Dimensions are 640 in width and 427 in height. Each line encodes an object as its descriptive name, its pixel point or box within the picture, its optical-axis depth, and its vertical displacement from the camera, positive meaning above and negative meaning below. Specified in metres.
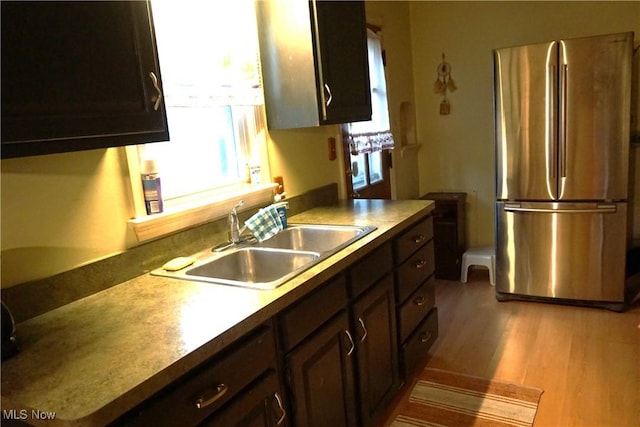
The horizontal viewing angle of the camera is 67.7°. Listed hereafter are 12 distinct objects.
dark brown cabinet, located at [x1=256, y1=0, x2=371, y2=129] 2.12 +0.36
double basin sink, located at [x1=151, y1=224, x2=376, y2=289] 1.69 -0.44
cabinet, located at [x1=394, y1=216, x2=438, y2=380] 2.20 -0.80
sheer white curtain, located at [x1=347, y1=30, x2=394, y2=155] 3.13 +0.07
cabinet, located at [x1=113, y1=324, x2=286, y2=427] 1.03 -0.58
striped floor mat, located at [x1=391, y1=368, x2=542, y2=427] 2.14 -1.30
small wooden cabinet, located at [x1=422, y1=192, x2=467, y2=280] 3.81 -0.86
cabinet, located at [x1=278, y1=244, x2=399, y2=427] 1.49 -0.76
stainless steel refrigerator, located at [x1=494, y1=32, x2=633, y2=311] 2.87 -0.30
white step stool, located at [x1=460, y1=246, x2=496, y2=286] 3.72 -1.06
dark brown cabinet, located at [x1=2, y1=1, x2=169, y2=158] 1.08 +0.20
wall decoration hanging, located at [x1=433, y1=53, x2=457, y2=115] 4.02 +0.35
